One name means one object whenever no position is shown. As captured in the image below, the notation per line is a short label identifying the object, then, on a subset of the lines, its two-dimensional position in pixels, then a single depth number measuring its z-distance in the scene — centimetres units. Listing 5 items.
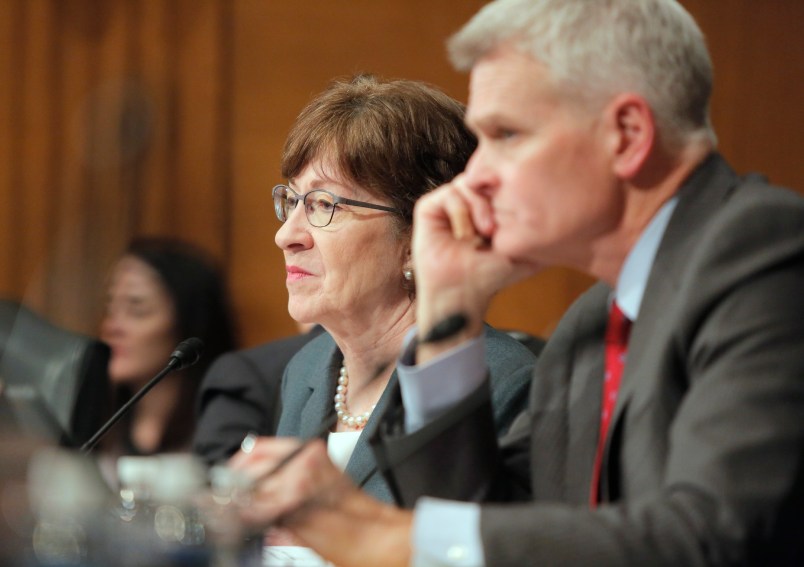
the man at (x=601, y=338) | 252
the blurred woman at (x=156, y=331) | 862
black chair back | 521
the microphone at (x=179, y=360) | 433
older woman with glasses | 477
